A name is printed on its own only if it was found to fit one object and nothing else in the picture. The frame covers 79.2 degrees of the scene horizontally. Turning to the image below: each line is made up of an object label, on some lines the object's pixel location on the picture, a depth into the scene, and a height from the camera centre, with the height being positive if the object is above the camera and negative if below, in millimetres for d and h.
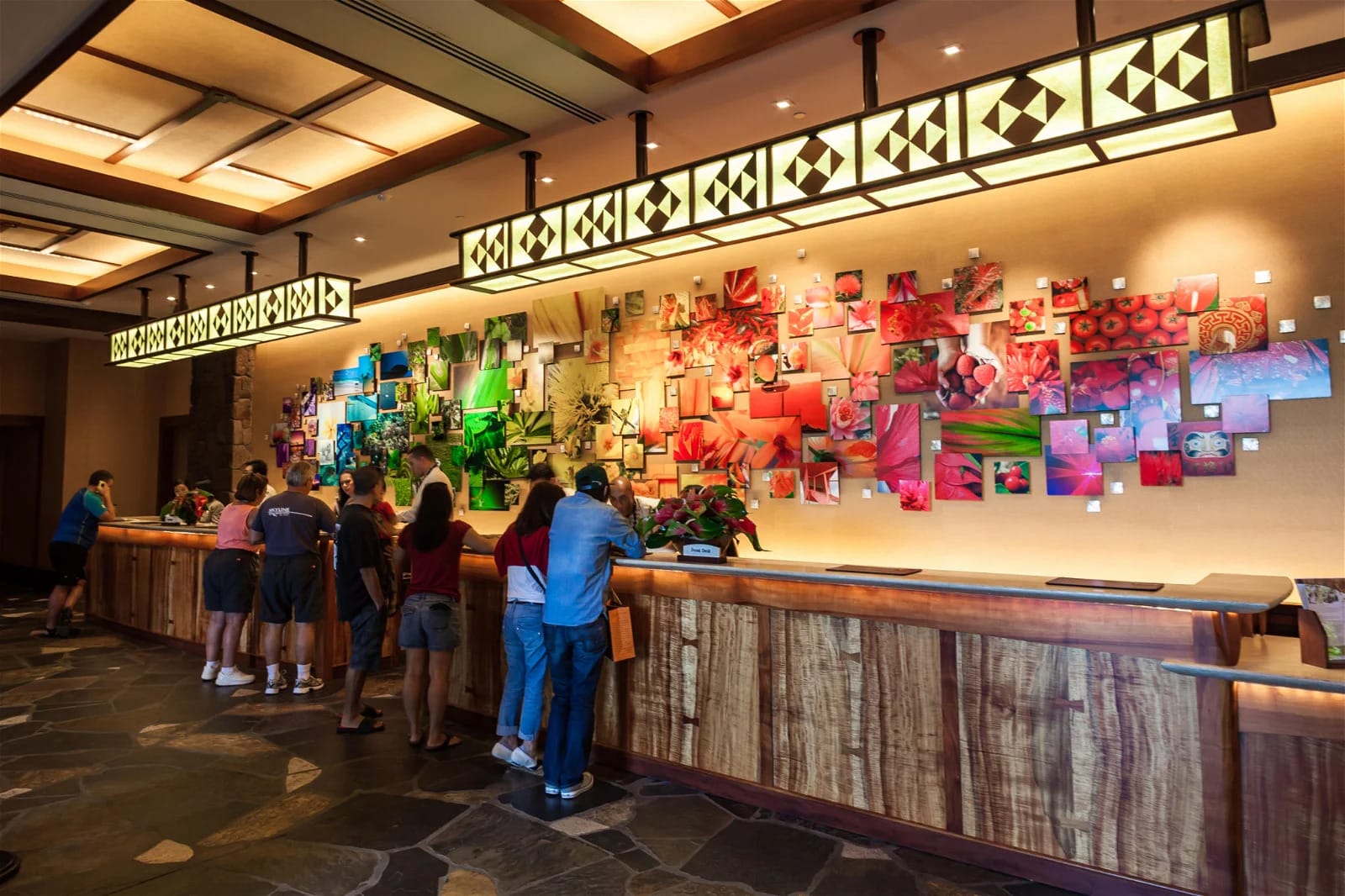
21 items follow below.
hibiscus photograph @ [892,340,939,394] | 5488 +798
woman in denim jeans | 4340 -628
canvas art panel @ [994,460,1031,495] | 5102 +41
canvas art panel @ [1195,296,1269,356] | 4406 +853
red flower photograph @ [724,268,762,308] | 6410 +1572
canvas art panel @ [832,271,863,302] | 5879 +1457
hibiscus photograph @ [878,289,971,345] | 5434 +1127
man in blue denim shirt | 4000 -632
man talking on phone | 8414 -571
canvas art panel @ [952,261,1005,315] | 5277 +1294
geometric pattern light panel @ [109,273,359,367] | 6984 +1599
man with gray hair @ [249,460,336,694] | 5930 -519
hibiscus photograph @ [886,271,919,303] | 5625 +1383
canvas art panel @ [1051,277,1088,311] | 4945 +1166
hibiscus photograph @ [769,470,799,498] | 6145 +18
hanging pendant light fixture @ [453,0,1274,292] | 3064 +1537
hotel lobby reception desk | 2736 -950
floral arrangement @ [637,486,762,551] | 4281 -165
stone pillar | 11016 +980
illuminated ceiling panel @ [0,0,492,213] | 4602 +2545
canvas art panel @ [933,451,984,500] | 5289 +57
